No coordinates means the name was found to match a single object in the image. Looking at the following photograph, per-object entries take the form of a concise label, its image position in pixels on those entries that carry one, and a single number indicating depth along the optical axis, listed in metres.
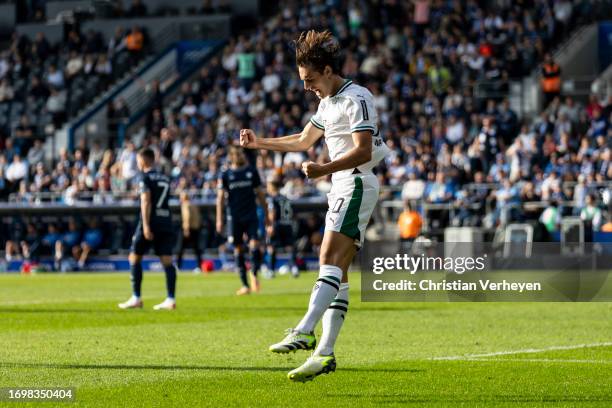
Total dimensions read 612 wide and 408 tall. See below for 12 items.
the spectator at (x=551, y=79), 35.62
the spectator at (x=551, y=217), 29.97
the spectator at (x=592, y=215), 29.03
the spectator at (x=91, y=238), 36.16
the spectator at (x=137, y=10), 48.59
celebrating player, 9.26
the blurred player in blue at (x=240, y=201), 21.19
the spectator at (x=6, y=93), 46.81
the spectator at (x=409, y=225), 30.45
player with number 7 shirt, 17.78
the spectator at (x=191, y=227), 33.38
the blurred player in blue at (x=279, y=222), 28.65
